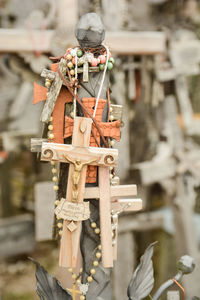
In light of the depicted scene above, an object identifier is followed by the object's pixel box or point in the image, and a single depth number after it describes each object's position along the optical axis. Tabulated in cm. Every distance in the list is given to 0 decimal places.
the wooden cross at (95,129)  136
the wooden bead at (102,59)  136
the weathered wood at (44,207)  195
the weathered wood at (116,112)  139
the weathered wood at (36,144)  137
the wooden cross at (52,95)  136
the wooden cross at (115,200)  136
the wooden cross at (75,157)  134
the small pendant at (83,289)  140
